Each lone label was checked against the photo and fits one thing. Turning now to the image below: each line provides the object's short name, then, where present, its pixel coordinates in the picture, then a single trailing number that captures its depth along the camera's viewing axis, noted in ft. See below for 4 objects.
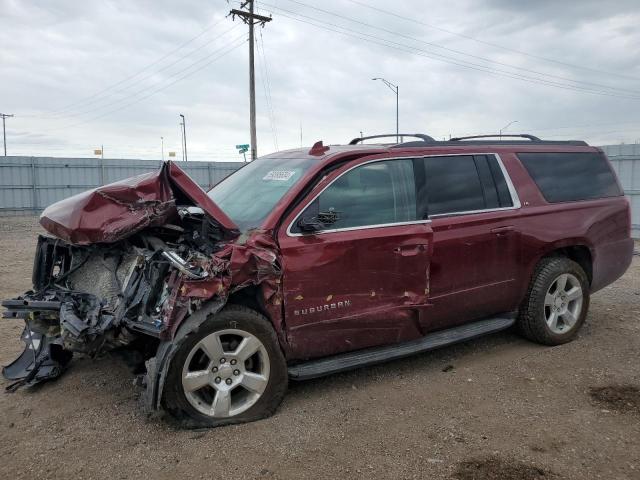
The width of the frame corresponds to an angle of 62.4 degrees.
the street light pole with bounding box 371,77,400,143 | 100.07
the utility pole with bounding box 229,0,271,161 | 77.30
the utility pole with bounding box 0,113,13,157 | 189.53
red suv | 11.19
